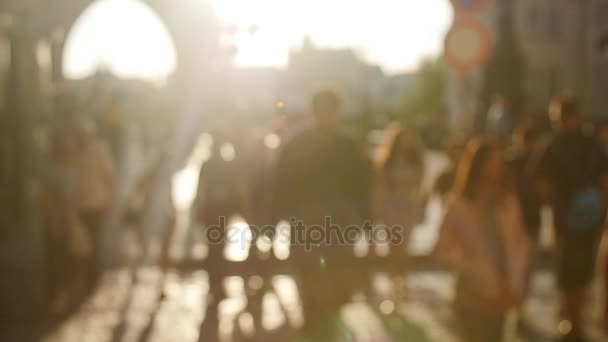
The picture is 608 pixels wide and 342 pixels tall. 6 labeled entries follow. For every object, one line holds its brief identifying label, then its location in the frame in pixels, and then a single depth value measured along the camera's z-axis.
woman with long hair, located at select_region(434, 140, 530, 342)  4.89
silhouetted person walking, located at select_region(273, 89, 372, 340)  5.93
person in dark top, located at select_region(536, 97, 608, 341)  7.04
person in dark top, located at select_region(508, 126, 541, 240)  8.01
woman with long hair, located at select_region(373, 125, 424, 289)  8.74
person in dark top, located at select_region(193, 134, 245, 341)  7.54
